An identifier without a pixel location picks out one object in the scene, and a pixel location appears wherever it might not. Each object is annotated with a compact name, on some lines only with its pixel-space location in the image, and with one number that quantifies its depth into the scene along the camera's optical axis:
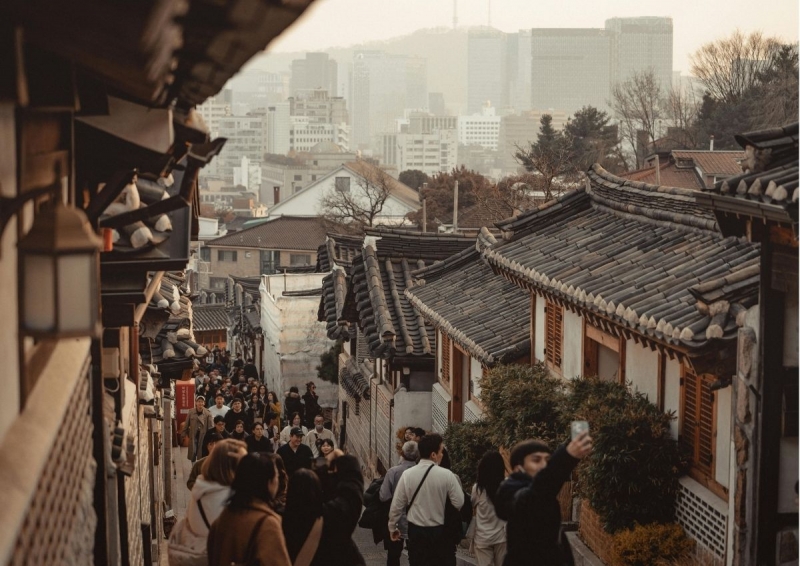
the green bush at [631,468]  11.91
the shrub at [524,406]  14.54
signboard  28.72
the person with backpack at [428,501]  9.95
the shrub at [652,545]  11.80
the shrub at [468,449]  16.77
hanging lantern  4.43
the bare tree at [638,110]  71.38
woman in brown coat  6.87
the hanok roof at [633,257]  11.15
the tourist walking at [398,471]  10.94
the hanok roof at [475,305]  18.41
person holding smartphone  6.70
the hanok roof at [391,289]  23.70
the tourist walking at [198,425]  19.47
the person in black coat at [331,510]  7.46
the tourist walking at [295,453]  11.04
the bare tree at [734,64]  63.25
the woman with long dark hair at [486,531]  9.48
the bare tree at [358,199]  70.00
